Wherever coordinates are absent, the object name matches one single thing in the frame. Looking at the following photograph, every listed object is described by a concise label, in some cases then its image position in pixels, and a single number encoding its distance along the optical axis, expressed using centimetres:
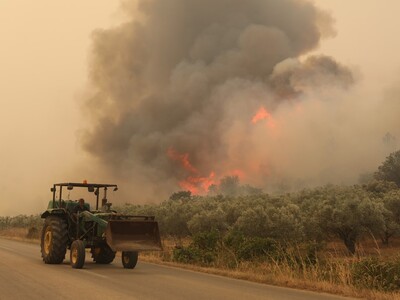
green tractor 1407
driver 1616
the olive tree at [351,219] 3659
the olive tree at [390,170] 9369
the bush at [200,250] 1722
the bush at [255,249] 1625
